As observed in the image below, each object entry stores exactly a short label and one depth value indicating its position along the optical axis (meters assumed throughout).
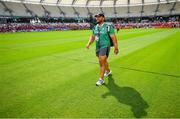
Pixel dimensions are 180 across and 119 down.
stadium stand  39.25
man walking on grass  4.07
